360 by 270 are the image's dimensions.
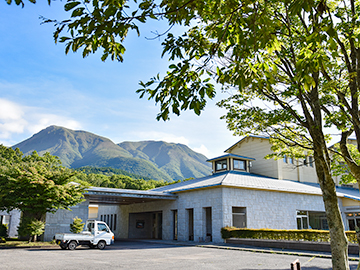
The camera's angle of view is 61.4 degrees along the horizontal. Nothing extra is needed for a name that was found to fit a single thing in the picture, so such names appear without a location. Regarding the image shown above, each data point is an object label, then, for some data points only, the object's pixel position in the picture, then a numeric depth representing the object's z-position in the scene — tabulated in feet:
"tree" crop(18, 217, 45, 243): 64.03
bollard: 13.18
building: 77.25
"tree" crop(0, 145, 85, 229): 62.59
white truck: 59.41
